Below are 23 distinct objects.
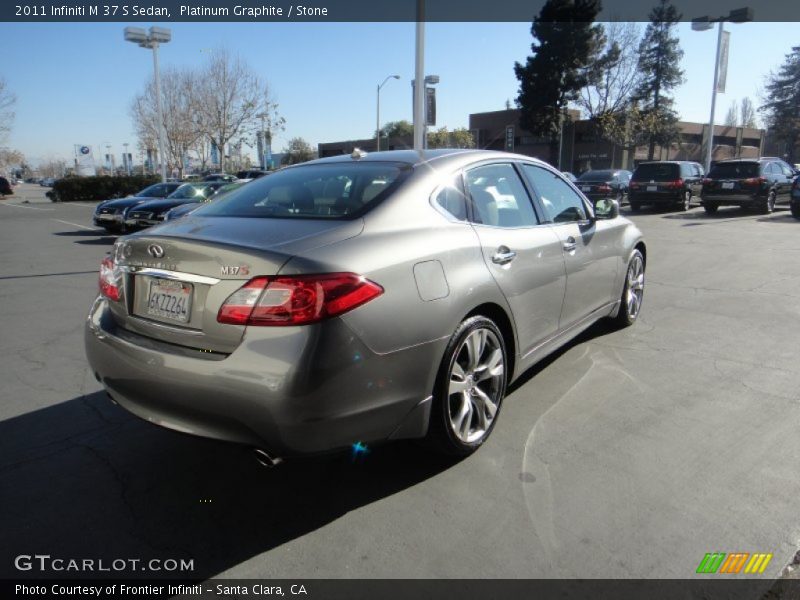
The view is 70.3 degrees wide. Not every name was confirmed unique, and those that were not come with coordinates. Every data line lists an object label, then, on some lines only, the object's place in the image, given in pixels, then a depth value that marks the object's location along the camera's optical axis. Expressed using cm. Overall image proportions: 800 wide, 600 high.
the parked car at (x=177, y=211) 1185
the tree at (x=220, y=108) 4322
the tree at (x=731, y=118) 9606
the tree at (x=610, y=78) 4894
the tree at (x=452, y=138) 5919
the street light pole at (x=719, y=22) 2459
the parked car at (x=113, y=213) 1457
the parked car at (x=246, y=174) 3208
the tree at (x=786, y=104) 6344
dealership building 5088
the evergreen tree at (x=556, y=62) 4622
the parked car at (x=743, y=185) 1772
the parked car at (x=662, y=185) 1936
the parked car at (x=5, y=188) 4409
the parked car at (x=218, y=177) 2822
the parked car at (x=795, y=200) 1628
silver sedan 228
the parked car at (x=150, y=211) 1352
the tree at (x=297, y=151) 7506
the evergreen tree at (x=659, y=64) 5288
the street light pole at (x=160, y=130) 3322
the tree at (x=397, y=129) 8538
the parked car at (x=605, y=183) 2117
